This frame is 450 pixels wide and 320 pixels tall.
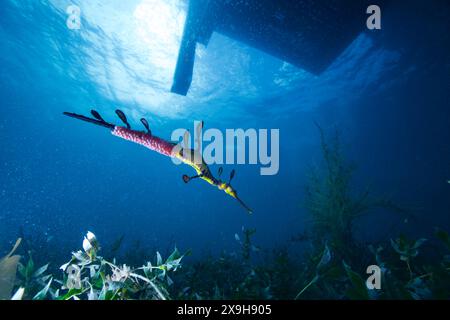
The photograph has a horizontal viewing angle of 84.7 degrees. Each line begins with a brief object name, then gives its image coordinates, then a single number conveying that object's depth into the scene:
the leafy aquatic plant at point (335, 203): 6.44
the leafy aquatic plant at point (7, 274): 1.83
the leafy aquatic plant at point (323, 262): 2.08
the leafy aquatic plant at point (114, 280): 1.68
